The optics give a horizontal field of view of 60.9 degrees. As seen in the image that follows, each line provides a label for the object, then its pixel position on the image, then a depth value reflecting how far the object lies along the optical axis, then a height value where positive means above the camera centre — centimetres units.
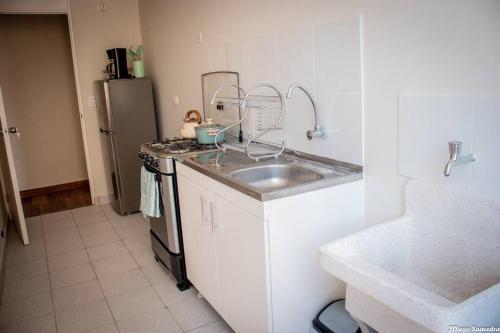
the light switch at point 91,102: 448 -11
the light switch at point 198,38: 328 +36
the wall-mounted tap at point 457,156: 142 -29
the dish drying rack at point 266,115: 240 -20
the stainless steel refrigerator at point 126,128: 407 -37
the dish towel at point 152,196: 278 -70
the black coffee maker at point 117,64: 414 +25
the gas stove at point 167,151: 262 -41
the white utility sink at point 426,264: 109 -60
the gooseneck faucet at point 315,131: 215 -26
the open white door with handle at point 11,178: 344 -68
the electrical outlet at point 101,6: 433 +85
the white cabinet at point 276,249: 180 -74
